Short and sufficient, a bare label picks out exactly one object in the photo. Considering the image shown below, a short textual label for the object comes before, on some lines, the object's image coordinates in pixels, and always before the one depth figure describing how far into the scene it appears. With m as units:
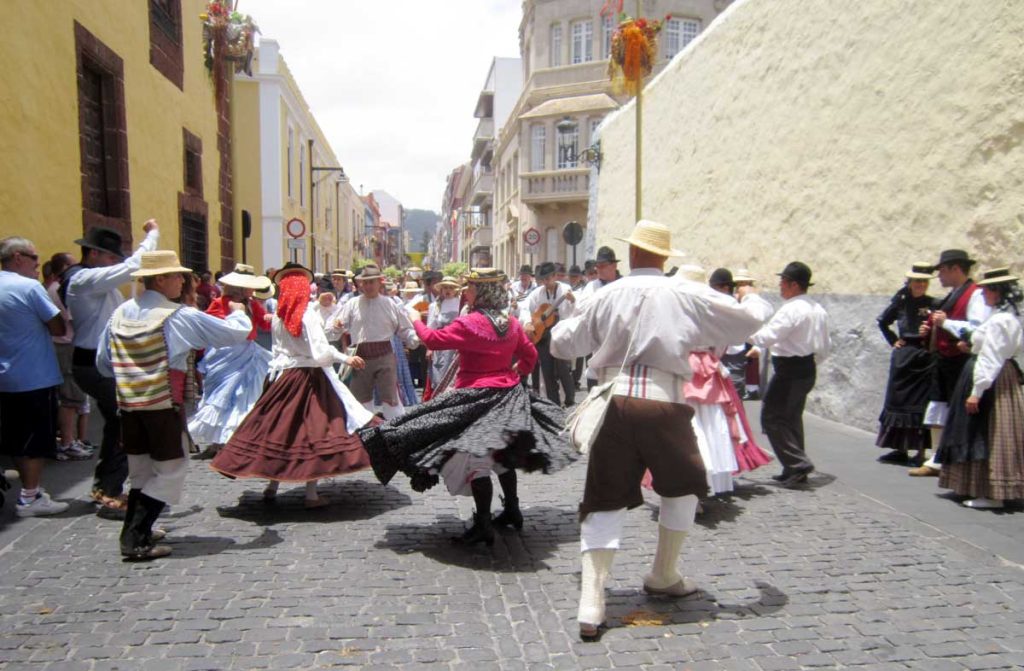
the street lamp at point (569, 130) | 26.63
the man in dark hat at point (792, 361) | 5.95
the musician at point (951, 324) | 5.68
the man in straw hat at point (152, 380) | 4.34
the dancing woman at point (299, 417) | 5.14
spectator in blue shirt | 5.25
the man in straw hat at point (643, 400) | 3.58
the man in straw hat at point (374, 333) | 6.77
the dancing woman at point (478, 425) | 4.51
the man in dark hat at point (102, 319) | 5.32
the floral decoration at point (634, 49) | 14.02
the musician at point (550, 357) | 9.29
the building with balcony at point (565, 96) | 27.23
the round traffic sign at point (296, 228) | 17.94
